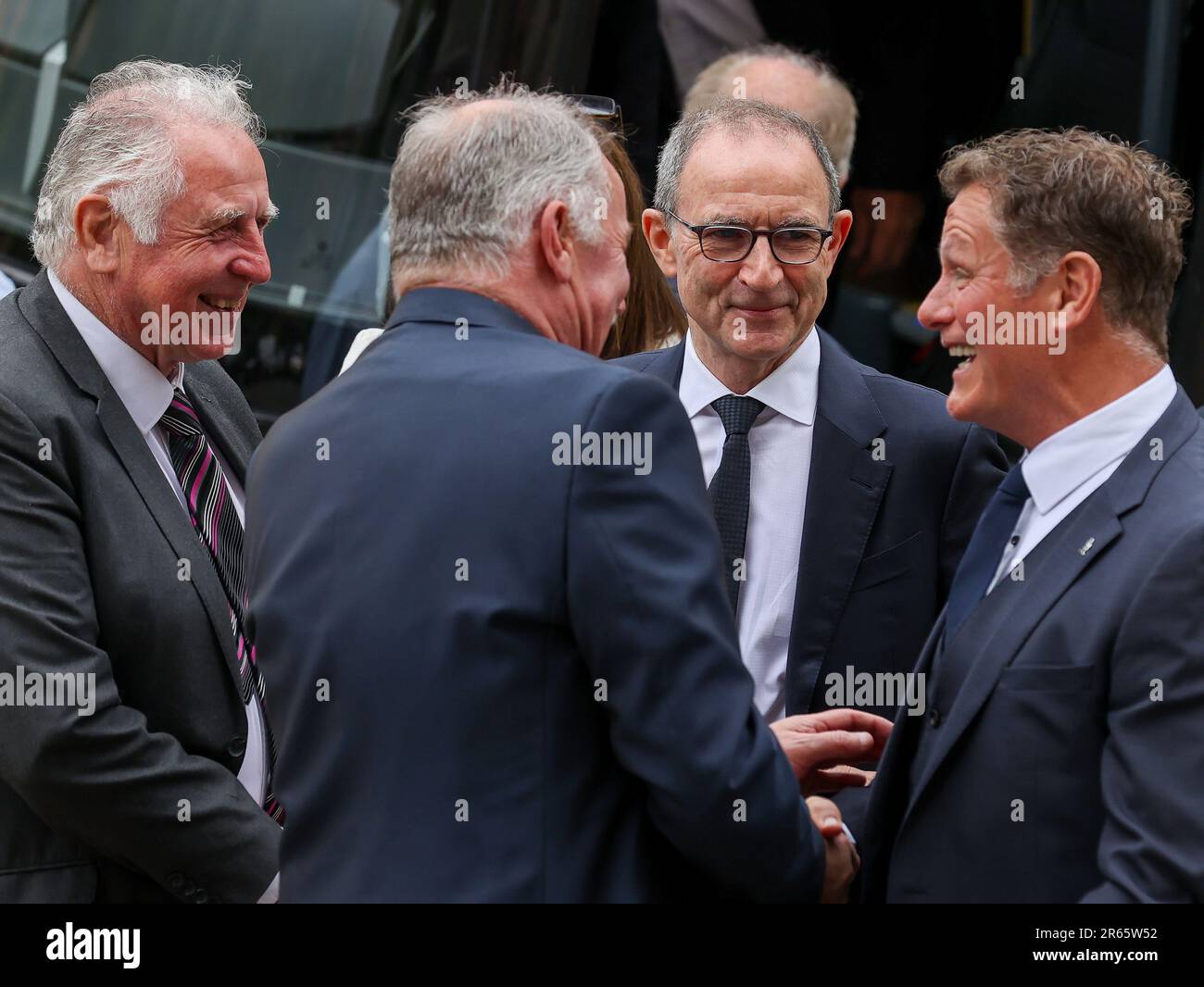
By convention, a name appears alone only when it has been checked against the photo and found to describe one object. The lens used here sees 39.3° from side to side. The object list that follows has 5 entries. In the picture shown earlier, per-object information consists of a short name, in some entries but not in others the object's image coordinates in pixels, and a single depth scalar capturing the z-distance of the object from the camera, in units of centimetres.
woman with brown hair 411
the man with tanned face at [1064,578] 225
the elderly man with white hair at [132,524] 282
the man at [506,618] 225
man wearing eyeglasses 303
